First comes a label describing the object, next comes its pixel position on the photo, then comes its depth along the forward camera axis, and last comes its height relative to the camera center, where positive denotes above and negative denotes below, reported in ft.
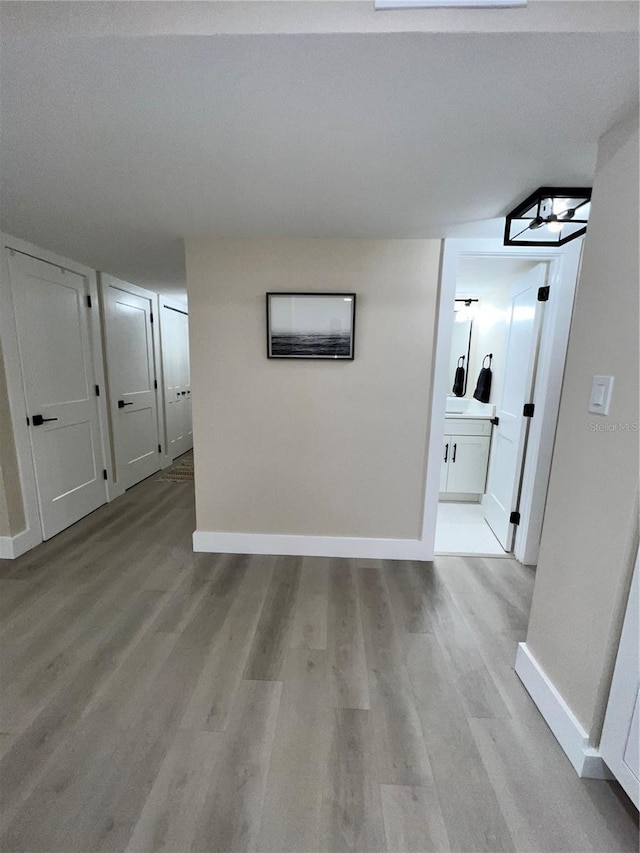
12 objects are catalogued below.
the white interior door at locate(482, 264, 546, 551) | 7.56 -0.75
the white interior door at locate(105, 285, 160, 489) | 10.75 -0.78
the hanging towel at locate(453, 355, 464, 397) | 12.46 -0.45
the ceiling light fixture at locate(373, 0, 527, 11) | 2.53 +2.79
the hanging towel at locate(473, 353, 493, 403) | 10.87 -0.46
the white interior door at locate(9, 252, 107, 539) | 7.75 -0.69
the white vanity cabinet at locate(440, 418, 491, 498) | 10.49 -2.77
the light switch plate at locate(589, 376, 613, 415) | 3.49 -0.23
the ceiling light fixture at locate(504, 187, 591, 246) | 4.80 +2.42
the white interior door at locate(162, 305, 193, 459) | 14.19 -0.67
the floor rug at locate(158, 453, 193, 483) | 12.94 -4.50
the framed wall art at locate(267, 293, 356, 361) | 6.94 +0.87
